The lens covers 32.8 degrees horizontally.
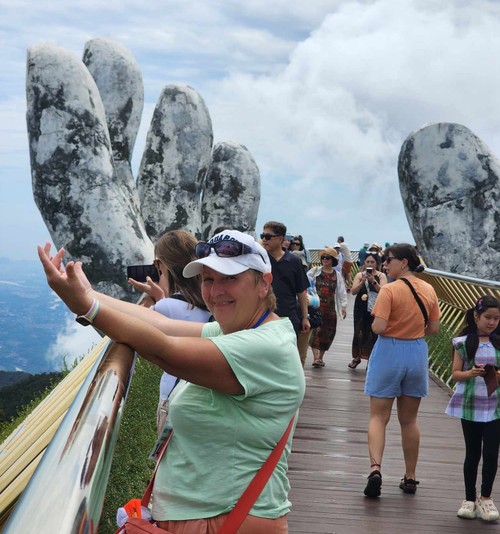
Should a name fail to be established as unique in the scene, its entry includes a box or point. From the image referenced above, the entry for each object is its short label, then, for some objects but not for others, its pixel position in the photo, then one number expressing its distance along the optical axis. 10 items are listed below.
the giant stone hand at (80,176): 16.12
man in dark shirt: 7.04
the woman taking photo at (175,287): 3.54
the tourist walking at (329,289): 10.35
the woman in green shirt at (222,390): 1.97
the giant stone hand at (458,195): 16.16
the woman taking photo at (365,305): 9.17
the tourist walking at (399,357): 5.58
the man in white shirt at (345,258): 18.30
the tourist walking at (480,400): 5.19
